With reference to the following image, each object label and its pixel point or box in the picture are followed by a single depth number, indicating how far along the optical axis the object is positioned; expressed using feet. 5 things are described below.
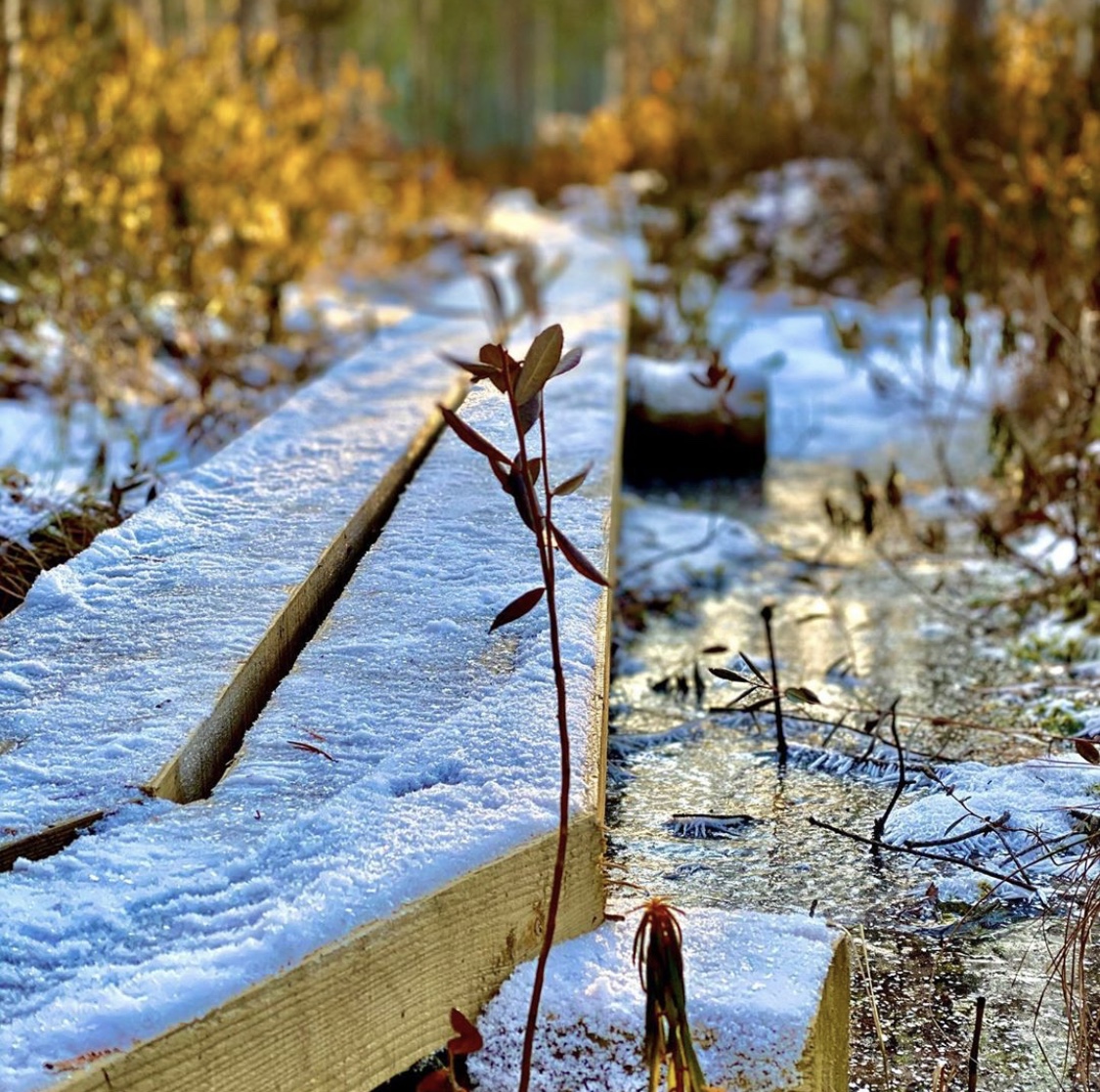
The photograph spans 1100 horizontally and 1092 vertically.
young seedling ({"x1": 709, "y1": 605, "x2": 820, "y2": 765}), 5.96
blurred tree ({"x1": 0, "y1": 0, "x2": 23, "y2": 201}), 15.31
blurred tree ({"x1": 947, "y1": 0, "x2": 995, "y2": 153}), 28.35
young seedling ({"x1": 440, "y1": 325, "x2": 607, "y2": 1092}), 3.95
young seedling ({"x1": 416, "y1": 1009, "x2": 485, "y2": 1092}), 3.83
